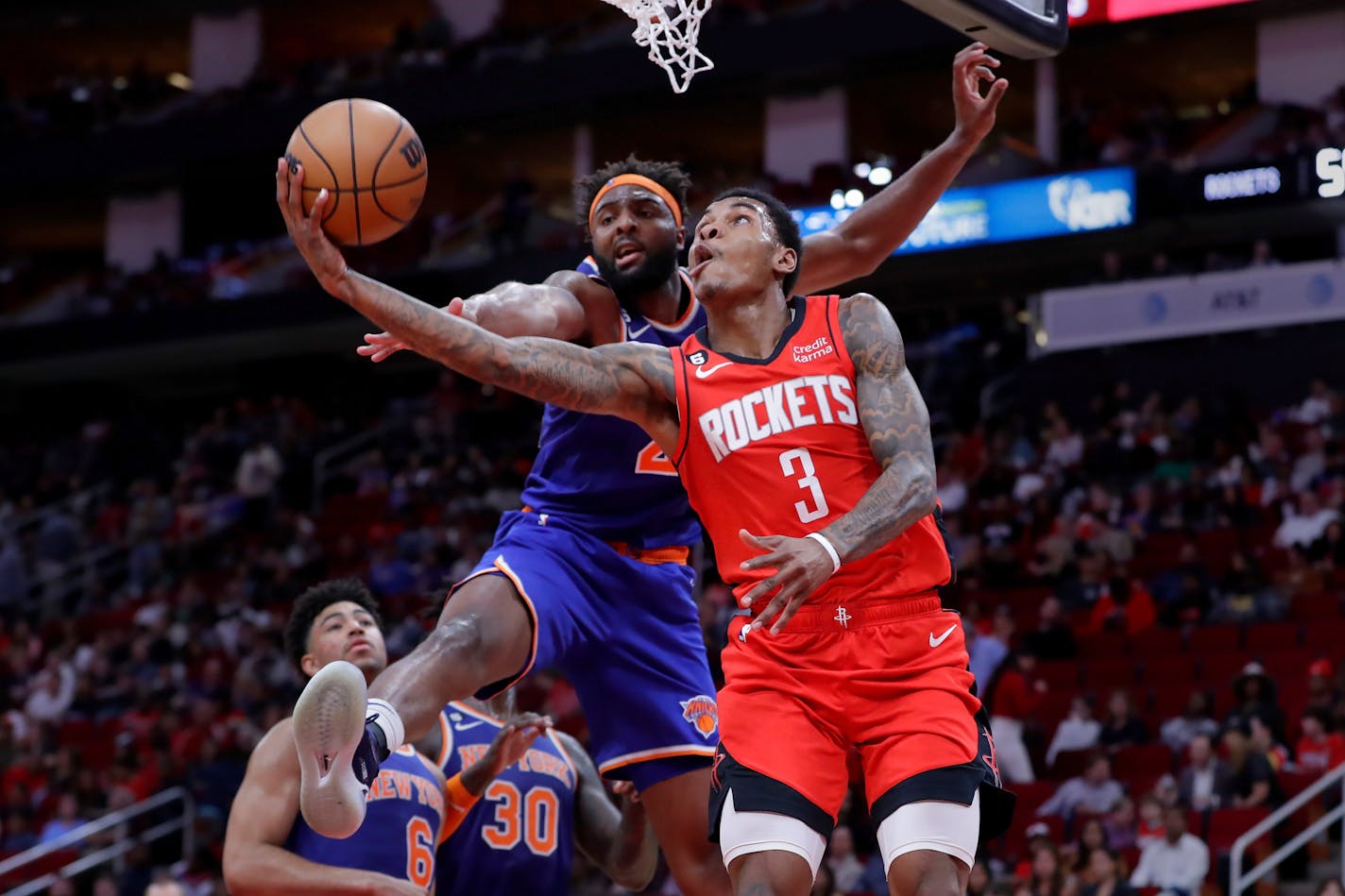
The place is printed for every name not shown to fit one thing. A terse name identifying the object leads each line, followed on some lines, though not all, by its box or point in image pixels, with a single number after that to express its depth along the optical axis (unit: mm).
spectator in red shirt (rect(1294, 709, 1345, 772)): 11422
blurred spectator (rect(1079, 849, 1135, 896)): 10484
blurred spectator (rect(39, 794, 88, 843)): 16312
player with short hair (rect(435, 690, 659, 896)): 6879
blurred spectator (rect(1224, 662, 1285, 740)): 11664
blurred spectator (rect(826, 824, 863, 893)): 11789
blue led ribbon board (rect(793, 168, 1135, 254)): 20812
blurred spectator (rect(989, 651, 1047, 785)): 12727
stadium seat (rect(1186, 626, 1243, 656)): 13633
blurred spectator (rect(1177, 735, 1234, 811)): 11422
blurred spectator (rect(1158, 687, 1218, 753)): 12320
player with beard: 5902
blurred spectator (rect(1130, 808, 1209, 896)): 10750
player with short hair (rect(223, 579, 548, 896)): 5977
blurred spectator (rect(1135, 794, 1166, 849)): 11156
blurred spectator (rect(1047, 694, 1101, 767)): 12836
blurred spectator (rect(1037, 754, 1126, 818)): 11930
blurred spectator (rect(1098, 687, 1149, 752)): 12508
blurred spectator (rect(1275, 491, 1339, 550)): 14602
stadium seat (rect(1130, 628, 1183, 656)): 13859
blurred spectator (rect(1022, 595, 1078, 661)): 14211
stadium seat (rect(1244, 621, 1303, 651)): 13391
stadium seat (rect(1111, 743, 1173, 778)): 12250
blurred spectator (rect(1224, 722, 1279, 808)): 11203
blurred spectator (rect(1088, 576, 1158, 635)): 14273
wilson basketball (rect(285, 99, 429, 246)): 4809
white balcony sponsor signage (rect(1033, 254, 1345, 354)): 18438
